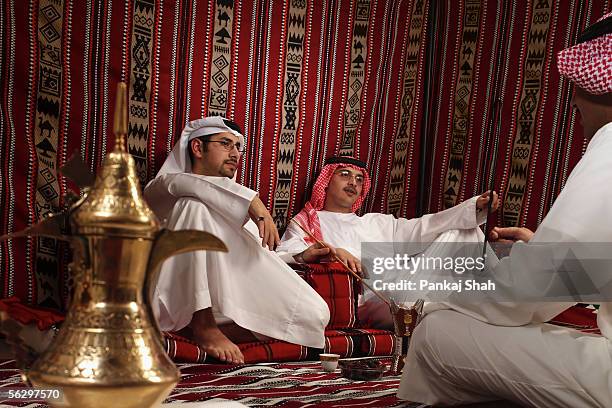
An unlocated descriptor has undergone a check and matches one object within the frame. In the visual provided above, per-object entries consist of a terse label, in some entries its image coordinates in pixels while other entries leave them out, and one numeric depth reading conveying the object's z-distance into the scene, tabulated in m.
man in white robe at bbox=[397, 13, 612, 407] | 2.05
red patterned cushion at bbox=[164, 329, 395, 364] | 3.38
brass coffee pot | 0.68
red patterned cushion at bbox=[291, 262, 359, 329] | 4.10
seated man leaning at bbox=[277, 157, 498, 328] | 4.53
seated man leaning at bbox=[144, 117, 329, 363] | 3.61
